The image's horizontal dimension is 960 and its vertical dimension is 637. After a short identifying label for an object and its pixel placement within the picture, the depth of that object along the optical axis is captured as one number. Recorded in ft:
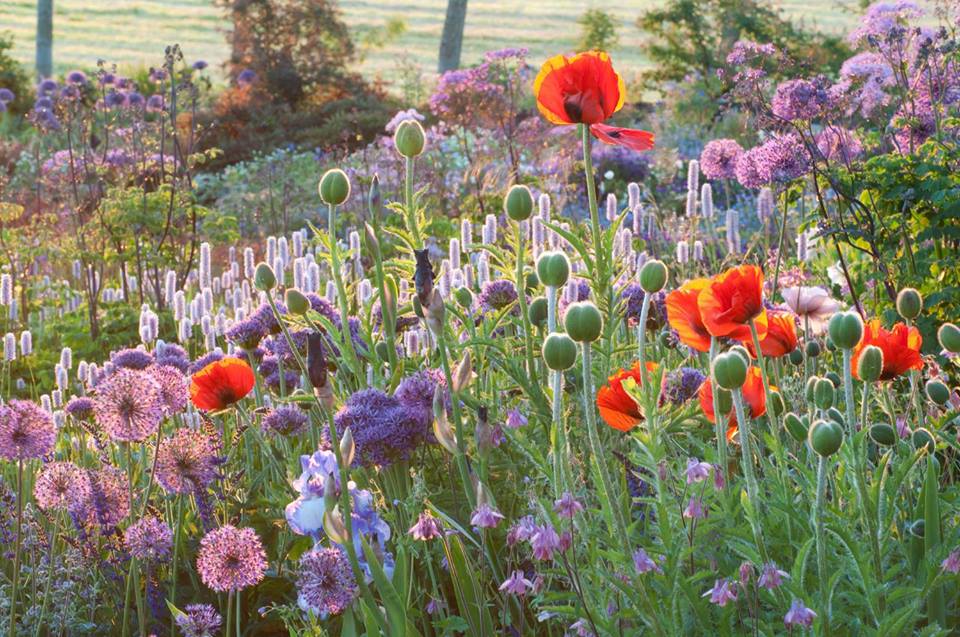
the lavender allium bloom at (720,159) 16.15
